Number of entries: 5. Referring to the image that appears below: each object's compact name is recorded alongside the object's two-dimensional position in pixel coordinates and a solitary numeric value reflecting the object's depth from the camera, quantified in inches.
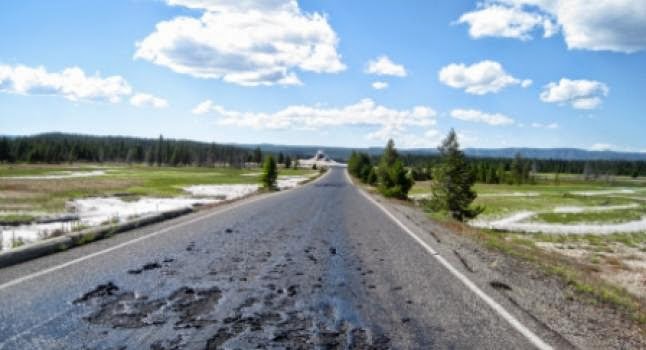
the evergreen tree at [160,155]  6558.6
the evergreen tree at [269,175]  2151.8
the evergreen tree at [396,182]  1726.1
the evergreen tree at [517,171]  5118.1
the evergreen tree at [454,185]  1557.6
